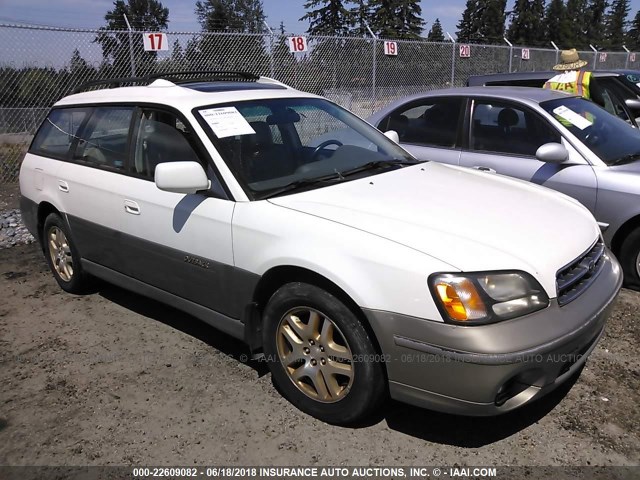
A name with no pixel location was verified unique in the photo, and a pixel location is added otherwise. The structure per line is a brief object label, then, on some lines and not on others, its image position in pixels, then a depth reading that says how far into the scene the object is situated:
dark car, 7.22
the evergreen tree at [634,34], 77.25
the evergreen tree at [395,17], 48.53
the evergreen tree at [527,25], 71.81
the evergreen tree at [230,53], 10.02
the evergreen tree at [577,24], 73.69
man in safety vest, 6.20
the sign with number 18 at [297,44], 10.06
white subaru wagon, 2.38
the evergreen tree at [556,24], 72.56
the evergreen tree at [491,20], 67.38
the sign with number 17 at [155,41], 8.42
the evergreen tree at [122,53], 8.63
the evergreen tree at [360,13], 46.46
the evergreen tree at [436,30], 65.69
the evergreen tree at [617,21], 80.87
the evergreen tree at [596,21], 80.25
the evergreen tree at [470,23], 68.98
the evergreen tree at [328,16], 46.12
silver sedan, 4.30
